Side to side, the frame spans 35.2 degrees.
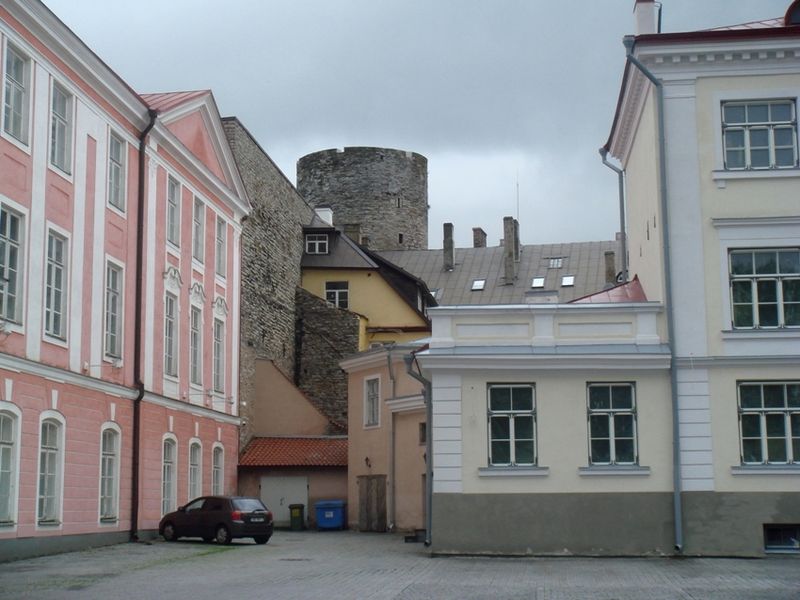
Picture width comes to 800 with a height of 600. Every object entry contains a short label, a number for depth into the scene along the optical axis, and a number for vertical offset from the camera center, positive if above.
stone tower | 74.38 +16.95
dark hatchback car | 29.22 -0.95
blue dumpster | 39.12 -1.11
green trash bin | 40.28 -1.20
